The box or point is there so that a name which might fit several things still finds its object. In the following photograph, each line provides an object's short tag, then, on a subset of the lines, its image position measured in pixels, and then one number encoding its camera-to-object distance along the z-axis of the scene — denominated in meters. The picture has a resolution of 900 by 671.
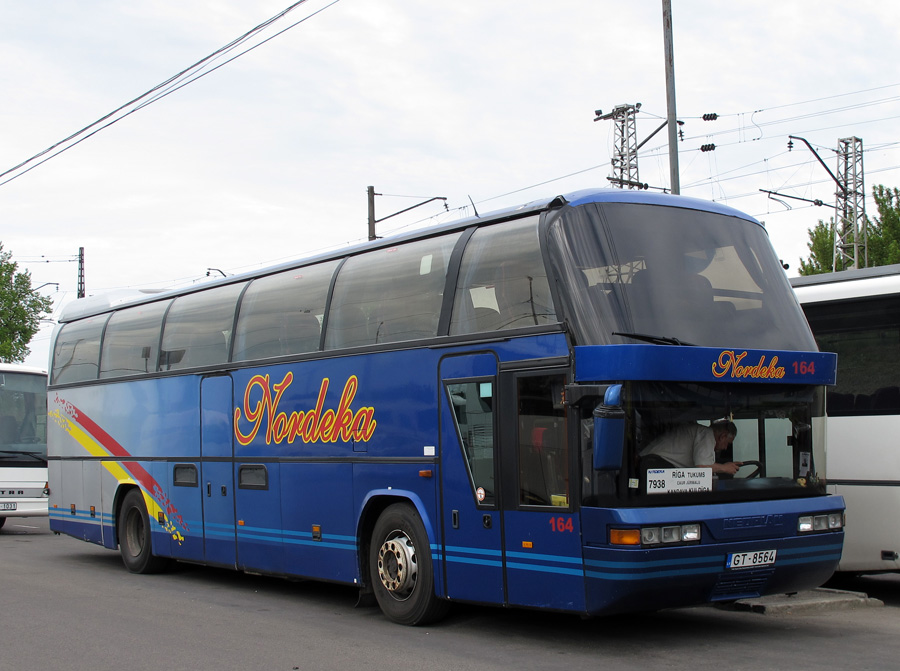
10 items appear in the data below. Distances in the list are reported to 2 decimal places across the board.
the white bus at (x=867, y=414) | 10.03
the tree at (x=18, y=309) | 58.97
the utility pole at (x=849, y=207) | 39.81
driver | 7.53
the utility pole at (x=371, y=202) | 29.03
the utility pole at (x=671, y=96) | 16.05
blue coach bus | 7.48
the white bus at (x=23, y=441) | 19.55
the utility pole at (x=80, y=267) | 55.34
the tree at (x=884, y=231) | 39.00
